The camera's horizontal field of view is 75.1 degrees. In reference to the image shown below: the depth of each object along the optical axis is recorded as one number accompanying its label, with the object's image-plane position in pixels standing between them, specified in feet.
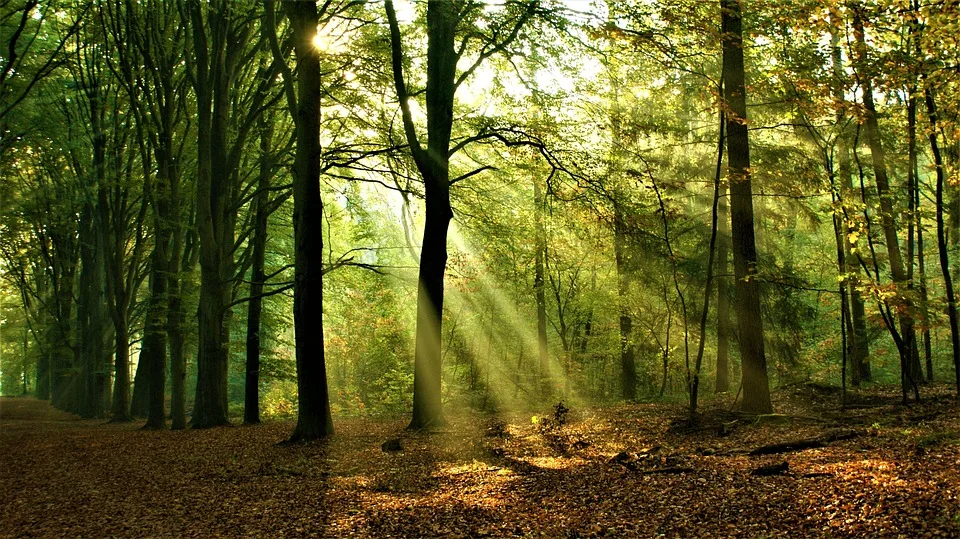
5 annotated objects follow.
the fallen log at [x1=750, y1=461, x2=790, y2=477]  20.36
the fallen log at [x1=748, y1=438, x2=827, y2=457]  24.84
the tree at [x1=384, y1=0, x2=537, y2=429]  40.47
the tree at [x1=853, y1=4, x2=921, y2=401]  27.94
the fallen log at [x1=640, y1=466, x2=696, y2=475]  22.91
